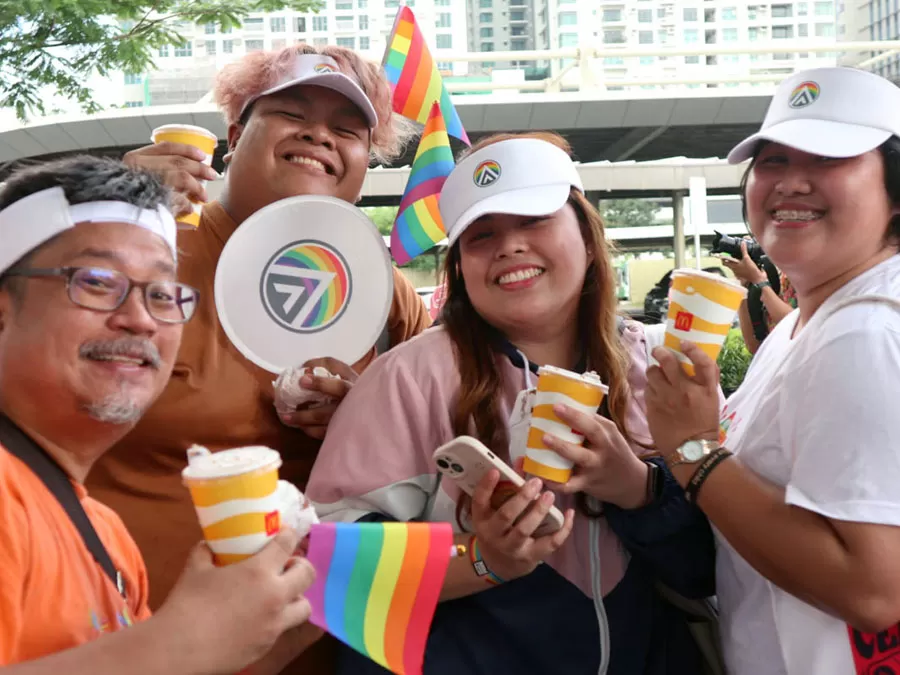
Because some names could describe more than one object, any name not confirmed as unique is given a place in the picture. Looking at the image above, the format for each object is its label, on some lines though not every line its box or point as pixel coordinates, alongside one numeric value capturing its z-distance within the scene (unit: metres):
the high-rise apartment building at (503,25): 149.25
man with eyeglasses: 1.29
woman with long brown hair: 2.06
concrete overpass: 18.11
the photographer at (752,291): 5.77
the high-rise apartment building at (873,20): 79.69
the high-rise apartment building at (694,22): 131.38
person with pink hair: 2.62
